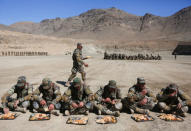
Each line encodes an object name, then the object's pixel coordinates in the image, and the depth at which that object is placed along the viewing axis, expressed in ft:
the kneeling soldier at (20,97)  18.83
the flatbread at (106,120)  17.23
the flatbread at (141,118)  17.63
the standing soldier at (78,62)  28.67
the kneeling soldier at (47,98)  18.42
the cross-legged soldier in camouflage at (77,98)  18.52
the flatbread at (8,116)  17.48
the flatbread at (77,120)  16.90
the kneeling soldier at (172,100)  18.40
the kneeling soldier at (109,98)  18.48
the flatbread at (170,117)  17.71
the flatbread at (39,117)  17.51
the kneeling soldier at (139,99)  18.79
